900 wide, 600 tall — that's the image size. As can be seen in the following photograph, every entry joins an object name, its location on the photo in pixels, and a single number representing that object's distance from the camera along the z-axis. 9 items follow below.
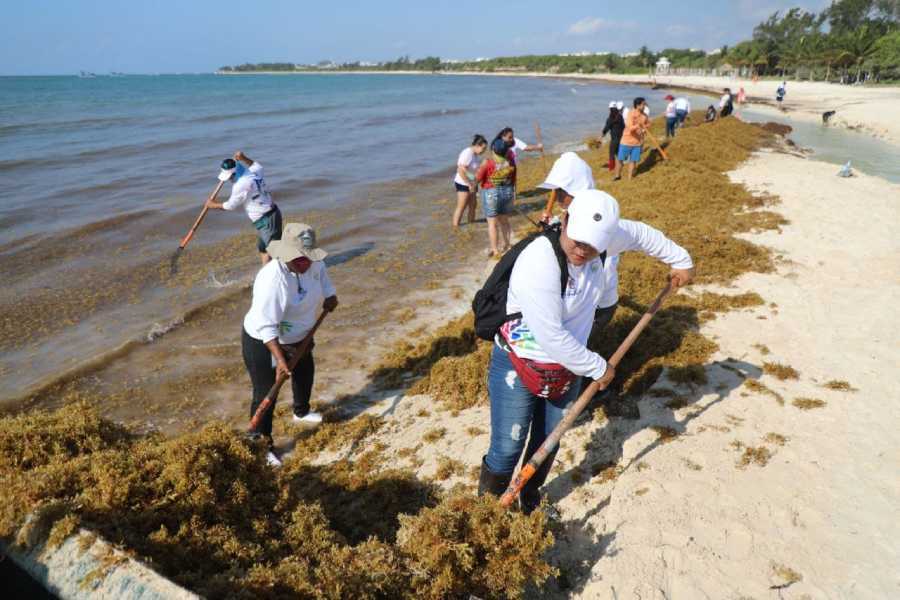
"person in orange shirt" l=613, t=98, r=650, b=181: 12.18
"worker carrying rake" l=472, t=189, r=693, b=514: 2.55
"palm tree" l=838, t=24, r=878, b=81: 53.41
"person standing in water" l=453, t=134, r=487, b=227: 9.66
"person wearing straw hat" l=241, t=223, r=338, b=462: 3.99
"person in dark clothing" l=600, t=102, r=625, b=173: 13.30
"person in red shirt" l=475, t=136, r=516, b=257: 8.64
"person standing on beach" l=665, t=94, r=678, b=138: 18.58
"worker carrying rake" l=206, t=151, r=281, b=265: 7.36
